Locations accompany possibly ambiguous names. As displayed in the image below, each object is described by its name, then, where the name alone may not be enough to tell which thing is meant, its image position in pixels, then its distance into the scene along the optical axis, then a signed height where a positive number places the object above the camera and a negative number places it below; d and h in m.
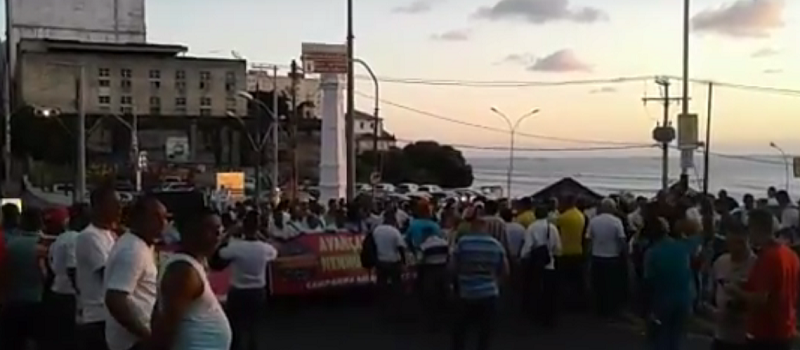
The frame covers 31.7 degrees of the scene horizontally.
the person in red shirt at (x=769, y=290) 8.63 -0.91
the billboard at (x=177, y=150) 119.06 -1.29
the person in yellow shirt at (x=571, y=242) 17.70 -1.28
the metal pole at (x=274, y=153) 67.62 -0.85
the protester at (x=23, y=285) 11.20 -1.22
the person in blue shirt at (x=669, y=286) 12.07 -1.24
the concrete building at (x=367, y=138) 129.12 -0.02
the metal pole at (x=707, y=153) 55.40 -0.47
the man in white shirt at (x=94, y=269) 8.90 -0.87
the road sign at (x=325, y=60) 37.25 +2.06
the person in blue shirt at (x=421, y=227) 16.28 -1.04
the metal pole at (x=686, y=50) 36.59 +2.43
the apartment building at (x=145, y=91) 125.12 +4.01
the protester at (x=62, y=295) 11.22 -1.30
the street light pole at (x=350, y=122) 36.20 +0.40
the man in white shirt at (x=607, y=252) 17.14 -1.37
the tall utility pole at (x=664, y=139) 40.61 +0.08
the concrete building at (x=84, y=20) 141.75 +11.72
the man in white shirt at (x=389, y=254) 16.98 -1.40
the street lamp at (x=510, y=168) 80.90 -1.81
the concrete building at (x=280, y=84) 151.38 +5.96
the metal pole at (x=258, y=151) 68.85 -0.88
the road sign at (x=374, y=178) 50.16 -1.45
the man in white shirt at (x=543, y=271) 17.16 -1.62
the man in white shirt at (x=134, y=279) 7.23 -0.76
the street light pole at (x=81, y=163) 65.56 -1.41
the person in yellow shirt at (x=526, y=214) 18.64 -1.01
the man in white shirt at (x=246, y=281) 13.01 -1.35
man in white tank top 6.63 -0.80
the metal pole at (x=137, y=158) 74.23 -1.35
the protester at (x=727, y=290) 8.97 -0.94
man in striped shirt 12.44 -1.20
